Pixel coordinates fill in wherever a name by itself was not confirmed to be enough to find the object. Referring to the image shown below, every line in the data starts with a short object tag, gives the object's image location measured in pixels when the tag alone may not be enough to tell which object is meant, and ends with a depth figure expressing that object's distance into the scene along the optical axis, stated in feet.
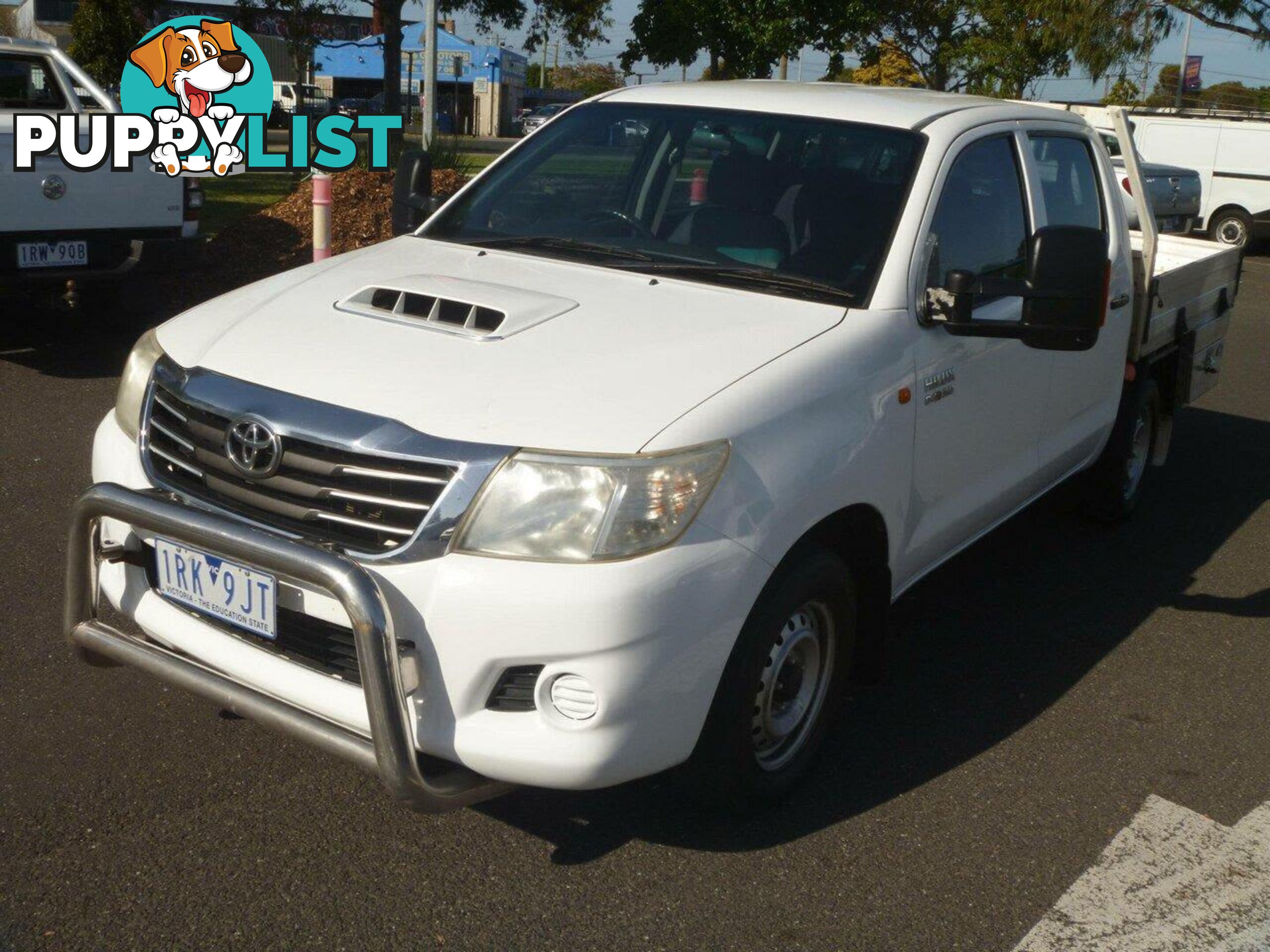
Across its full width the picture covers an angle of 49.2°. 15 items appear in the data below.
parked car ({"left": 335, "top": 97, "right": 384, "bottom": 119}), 128.36
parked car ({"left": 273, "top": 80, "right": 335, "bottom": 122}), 96.37
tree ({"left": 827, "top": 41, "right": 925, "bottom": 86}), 95.55
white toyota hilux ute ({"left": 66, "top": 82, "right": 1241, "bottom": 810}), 9.61
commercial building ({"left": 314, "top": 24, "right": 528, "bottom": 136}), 191.83
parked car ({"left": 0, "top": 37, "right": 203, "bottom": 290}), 24.88
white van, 68.23
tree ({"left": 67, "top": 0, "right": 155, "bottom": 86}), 103.19
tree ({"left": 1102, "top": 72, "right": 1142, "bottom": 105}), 113.80
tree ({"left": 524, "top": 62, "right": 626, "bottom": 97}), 242.58
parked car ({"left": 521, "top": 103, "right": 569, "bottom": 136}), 185.46
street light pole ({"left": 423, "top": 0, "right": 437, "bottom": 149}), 59.72
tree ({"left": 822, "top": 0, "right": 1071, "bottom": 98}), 86.22
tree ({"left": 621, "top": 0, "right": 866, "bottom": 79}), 65.72
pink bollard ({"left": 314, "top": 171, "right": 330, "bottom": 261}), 28.73
